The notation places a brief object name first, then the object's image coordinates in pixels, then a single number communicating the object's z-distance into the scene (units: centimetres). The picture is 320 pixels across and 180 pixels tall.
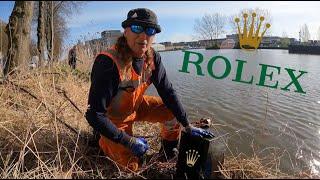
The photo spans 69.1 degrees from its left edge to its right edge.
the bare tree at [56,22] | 870
